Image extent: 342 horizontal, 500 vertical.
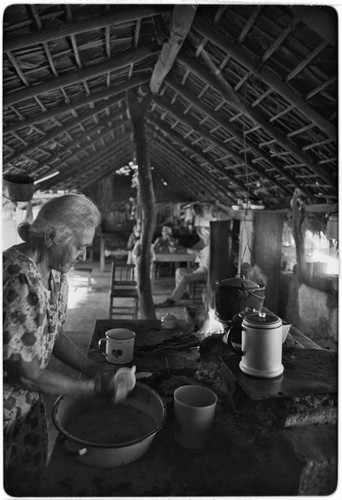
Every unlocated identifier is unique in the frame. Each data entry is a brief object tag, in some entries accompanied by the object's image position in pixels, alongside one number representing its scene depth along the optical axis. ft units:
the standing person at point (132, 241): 38.12
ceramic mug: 6.97
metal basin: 4.19
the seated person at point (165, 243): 33.68
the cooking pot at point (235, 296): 7.44
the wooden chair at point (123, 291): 20.16
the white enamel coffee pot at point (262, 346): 5.29
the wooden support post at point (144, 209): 18.88
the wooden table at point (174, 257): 31.94
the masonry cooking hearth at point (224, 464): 4.18
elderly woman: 4.19
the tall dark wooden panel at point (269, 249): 23.13
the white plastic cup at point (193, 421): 4.65
